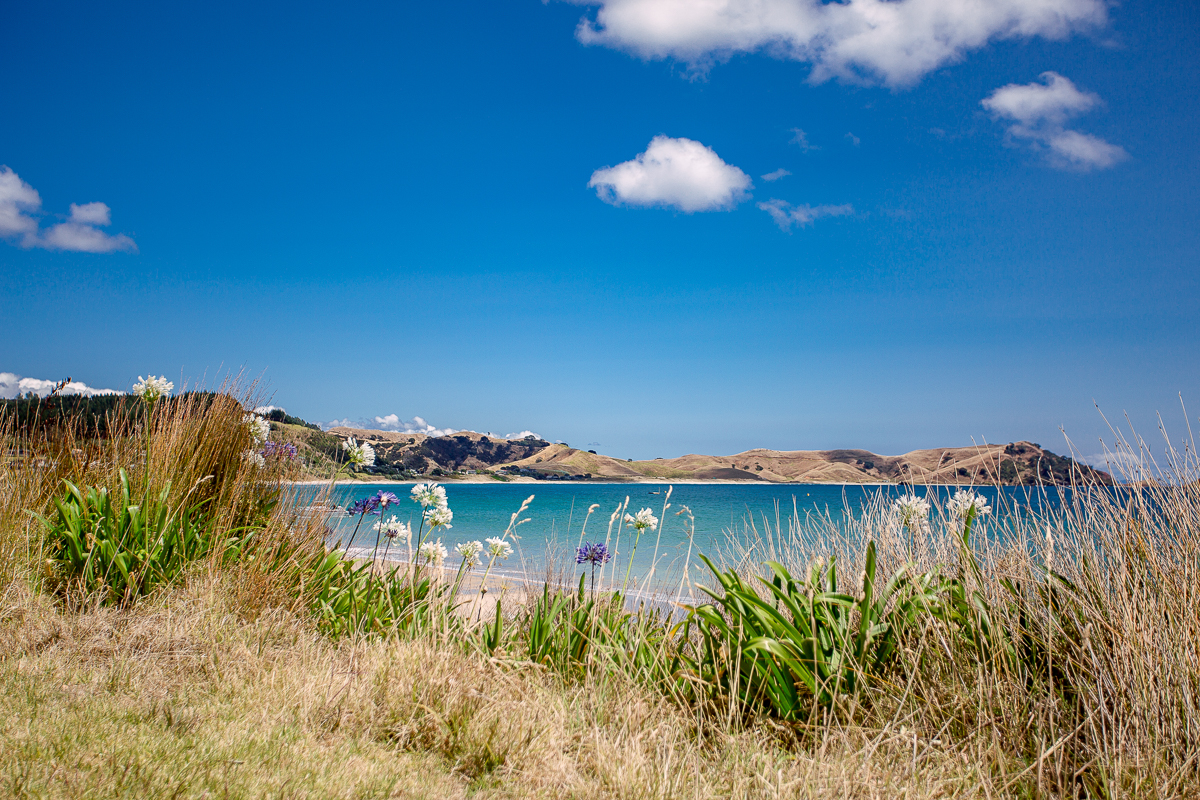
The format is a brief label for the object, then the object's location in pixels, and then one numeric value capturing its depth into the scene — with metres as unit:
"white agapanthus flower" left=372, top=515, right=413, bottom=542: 4.78
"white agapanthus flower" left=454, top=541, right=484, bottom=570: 4.59
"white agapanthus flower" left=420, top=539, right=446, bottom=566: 4.36
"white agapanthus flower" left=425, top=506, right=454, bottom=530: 4.47
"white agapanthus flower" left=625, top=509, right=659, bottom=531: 4.06
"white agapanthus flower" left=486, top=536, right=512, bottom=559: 4.28
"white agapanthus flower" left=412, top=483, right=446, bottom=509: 4.50
